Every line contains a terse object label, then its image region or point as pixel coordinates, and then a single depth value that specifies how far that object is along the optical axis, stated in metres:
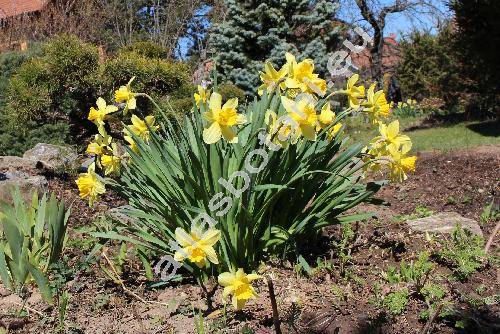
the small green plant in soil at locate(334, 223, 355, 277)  2.45
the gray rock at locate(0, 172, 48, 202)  3.93
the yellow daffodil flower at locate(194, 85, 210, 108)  2.49
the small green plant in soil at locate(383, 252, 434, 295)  2.29
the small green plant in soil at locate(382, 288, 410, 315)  2.02
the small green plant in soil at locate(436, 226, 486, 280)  2.41
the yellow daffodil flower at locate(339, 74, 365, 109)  2.42
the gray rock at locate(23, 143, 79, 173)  4.84
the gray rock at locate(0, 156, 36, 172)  4.76
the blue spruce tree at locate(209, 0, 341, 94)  10.36
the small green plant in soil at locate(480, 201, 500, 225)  3.53
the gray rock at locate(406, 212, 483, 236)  3.12
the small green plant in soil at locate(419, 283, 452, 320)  1.97
